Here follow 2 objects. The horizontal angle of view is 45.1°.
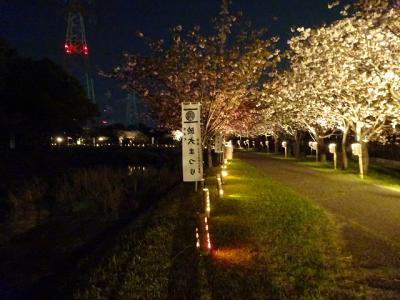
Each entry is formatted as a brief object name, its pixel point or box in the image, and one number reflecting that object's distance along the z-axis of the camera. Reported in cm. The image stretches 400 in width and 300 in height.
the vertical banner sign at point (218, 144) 2996
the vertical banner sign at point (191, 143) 1319
